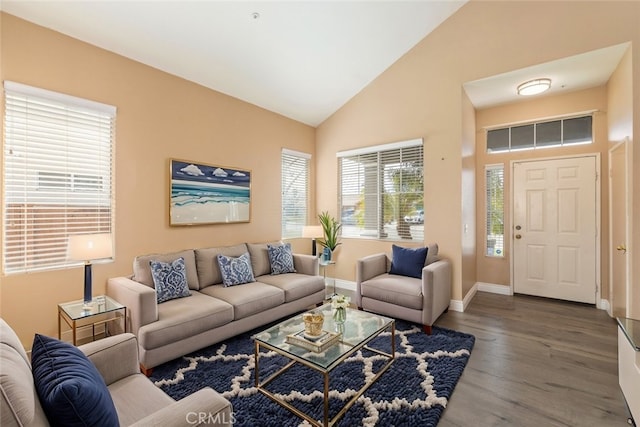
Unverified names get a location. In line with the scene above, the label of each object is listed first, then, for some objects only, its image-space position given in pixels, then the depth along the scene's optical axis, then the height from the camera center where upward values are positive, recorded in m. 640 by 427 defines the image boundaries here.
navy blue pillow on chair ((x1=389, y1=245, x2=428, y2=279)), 3.69 -0.59
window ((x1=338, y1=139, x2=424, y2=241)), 4.29 +0.36
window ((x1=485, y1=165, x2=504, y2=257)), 4.66 +0.07
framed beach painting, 3.47 +0.27
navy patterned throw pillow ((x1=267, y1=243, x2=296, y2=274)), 3.94 -0.60
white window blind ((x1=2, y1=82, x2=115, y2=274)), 2.46 +0.37
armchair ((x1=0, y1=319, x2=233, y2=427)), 0.82 -0.74
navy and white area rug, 1.91 -1.26
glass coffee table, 1.87 -0.92
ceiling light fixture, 3.62 +1.59
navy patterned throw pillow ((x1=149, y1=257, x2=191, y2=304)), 2.83 -0.63
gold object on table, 2.15 -0.79
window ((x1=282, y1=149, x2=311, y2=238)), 4.89 +0.40
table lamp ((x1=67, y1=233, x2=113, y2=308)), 2.40 -0.28
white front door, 4.01 -0.20
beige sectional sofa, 2.40 -0.83
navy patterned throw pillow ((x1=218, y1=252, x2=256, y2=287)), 3.37 -0.64
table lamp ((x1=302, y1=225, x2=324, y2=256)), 4.53 -0.26
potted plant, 4.87 -0.28
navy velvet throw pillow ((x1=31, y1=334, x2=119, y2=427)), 0.95 -0.58
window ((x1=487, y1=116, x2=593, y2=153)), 4.04 +1.15
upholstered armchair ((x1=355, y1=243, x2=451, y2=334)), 3.16 -0.83
